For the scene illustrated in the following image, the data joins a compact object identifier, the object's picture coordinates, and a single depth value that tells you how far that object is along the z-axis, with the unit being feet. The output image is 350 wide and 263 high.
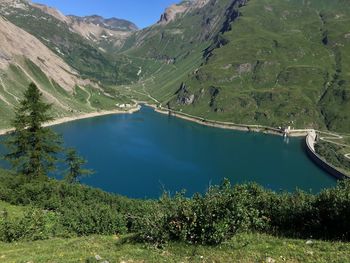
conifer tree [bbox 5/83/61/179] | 210.18
